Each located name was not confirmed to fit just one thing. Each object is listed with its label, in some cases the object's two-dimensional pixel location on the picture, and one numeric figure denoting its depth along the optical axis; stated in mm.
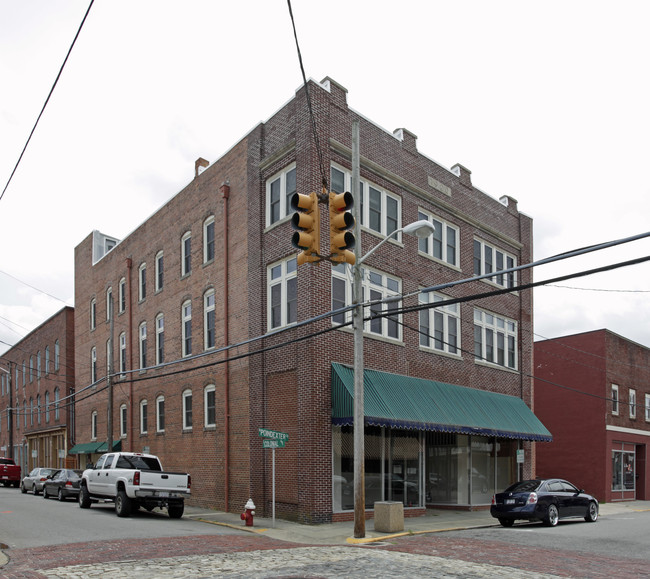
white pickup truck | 19562
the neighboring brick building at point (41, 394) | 42125
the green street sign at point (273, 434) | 17578
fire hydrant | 18266
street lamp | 15262
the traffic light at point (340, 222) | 11320
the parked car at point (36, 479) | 30156
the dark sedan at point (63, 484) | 26203
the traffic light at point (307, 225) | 11102
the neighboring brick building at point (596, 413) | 33688
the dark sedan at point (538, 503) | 19750
